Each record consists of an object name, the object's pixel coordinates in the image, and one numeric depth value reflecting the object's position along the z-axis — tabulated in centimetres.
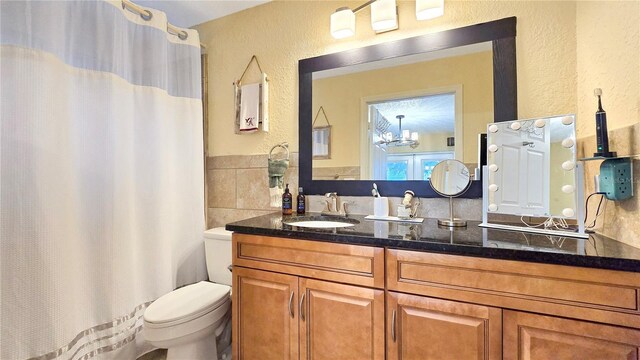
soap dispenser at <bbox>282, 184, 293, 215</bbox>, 177
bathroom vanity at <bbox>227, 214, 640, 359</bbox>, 79
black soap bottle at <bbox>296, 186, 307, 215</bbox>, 178
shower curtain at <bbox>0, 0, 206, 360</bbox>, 119
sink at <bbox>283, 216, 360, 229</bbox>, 151
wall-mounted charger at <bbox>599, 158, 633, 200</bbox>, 93
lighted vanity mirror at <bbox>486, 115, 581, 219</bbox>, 109
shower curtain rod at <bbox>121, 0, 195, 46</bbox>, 162
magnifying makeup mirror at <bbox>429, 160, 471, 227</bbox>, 134
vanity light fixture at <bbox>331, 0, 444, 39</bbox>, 145
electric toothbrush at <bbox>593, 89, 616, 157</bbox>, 99
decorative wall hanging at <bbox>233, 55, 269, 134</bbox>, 196
